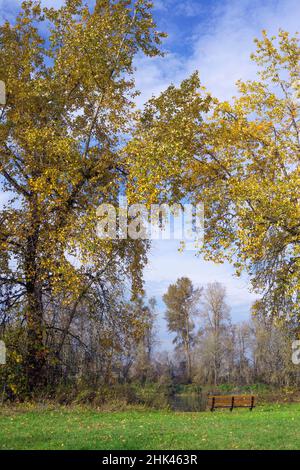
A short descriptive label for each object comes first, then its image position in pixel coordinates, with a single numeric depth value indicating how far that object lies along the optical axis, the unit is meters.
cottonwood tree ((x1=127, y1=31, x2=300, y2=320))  18.09
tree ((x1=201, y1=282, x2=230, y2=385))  58.38
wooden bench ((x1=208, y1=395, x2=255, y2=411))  20.39
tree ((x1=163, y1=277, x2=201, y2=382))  60.53
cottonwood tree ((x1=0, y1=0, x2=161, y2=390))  18.39
